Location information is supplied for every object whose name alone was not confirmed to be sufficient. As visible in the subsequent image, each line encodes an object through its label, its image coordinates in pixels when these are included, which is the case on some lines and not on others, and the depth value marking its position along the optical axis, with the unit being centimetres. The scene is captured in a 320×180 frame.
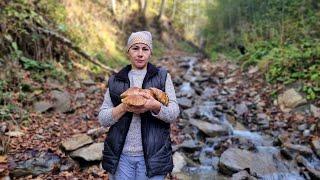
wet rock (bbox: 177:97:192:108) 1084
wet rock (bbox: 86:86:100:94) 1036
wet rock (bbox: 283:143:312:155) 720
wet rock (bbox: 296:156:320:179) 622
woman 284
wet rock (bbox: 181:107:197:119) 972
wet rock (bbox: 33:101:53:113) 809
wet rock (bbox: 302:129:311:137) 811
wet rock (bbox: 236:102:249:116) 1023
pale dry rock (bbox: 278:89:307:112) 977
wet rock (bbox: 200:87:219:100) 1233
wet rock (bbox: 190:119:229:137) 853
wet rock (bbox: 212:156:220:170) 696
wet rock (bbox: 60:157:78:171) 584
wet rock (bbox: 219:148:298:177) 655
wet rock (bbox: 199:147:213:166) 716
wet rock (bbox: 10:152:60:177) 555
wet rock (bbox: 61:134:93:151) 630
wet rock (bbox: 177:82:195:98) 1235
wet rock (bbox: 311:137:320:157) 715
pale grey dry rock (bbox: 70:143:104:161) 596
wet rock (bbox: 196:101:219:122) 991
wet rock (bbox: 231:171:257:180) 599
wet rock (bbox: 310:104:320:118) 883
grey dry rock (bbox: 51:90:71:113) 855
